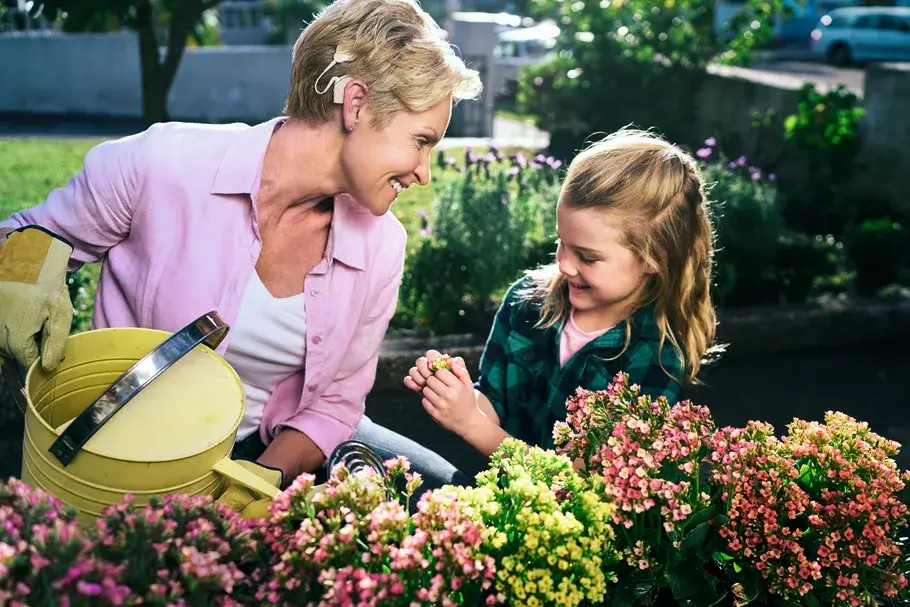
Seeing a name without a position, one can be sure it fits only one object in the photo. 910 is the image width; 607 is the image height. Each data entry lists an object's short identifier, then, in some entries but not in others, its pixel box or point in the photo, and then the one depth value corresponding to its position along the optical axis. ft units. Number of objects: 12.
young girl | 6.84
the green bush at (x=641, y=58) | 28.45
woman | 6.49
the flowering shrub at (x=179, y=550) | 3.34
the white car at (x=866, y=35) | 66.44
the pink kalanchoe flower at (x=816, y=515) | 4.26
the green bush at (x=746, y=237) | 16.31
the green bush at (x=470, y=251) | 15.05
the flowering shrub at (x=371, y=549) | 3.58
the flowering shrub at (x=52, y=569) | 3.08
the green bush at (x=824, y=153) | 21.18
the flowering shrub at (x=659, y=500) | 4.26
